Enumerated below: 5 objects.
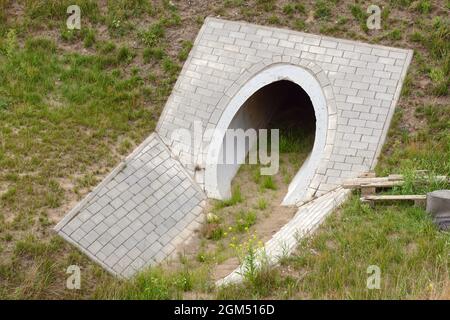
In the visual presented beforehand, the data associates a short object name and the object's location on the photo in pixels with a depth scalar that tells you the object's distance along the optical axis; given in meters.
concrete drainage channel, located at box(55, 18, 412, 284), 12.52
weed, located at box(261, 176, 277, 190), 14.46
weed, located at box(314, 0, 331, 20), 16.02
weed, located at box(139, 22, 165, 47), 16.22
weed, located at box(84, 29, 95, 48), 16.25
